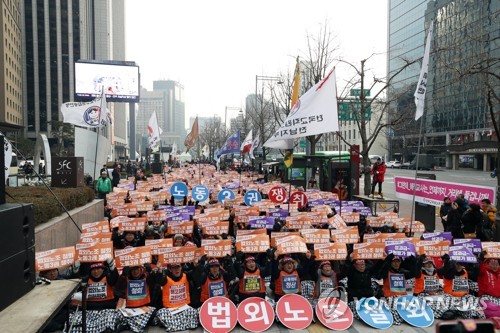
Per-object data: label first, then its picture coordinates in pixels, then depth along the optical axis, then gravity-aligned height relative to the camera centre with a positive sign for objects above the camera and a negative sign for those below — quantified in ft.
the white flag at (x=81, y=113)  58.23 +6.55
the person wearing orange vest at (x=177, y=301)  20.90 -7.75
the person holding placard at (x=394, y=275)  23.49 -6.95
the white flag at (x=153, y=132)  79.77 +5.20
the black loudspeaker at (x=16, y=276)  8.27 -2.56
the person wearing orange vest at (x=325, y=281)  23.37 -7.23
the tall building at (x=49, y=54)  307.58 +81.36
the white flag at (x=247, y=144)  81.66 +2.79
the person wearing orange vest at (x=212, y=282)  22.44 -6.90
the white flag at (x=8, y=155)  30.71 +0.29
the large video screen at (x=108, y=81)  132.26 +26.22
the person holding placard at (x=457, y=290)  22.08 -7.80
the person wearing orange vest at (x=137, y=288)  21.45 -6.98
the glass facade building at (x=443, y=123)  182.60 +17.11
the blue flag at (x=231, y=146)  81.15 +2.39
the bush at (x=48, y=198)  30.17 -3.39
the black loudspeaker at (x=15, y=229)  8.18 -1.51
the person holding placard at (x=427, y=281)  23.43 -7.42
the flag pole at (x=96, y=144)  45.98 +1.67
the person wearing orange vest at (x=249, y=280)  22.86 -6.95
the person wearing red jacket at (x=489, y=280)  23.04 -7.23
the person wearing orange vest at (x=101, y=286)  21.24 -6.77
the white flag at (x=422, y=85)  31.04 +5.74
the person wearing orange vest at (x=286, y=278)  23.32 -7.00
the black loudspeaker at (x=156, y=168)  117.41 -2.90
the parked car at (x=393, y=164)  223.53 -3.91
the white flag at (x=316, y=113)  29.80 +3.43
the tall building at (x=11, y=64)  240.73 +61.91
